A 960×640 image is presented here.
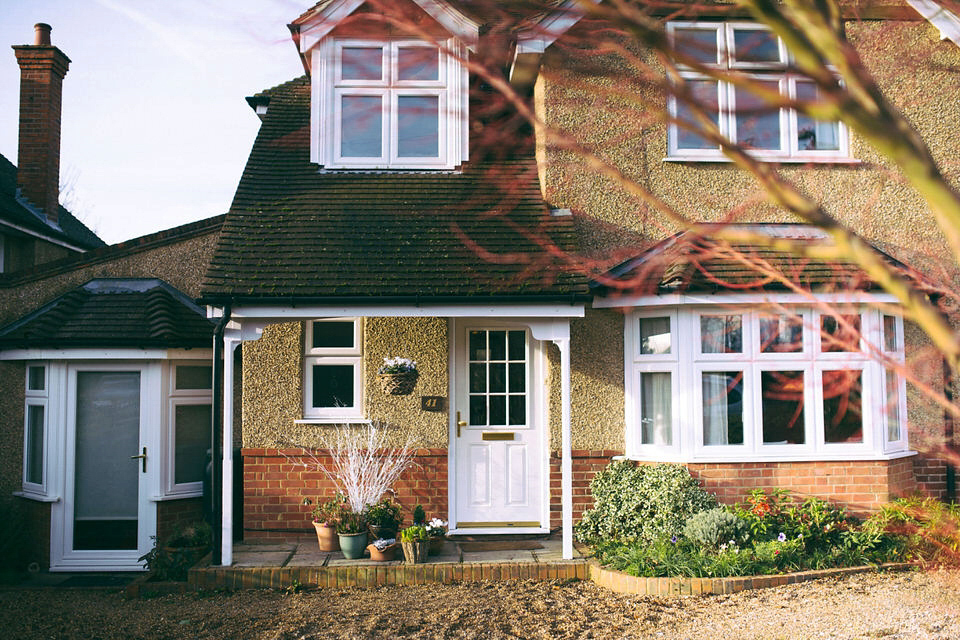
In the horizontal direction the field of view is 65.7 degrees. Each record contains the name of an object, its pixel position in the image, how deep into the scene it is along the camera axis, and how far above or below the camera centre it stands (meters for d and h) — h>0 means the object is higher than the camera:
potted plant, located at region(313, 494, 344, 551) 8.08 -1.54
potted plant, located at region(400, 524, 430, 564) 7.52 -1.65
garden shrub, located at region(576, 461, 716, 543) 7.67 -1.29
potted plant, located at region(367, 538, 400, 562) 7.60 -1.72
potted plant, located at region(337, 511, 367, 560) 7.68 -1.57
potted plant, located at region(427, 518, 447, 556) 7.83 -1.61
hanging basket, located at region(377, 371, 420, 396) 8.48 -0.02
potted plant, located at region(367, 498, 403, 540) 7.91 -1.48
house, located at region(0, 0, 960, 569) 7.91 +0.56
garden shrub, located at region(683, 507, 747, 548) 7.25 -1.44
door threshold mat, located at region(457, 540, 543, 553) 8.18 -1.83
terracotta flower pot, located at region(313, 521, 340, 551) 8.08 -1.67
